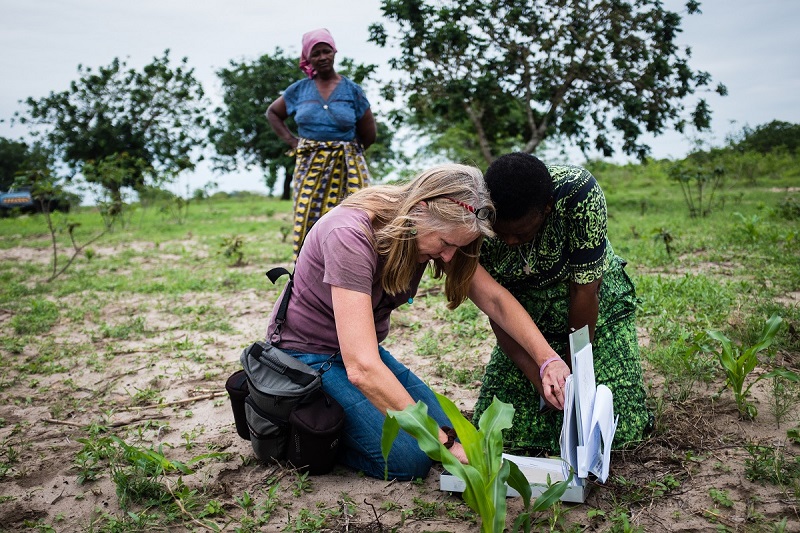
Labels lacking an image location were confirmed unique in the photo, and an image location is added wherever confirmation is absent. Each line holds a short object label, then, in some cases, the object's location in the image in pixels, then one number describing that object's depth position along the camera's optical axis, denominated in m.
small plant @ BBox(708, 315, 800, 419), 2.62
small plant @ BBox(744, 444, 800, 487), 2.11
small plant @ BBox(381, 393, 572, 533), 1.82
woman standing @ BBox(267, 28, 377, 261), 4.83
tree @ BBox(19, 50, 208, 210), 27.12
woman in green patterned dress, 2.32
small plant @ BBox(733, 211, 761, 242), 6.32
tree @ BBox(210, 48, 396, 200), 25.05
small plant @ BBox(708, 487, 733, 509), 2.03
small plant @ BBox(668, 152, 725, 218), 9.38
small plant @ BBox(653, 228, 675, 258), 6.06
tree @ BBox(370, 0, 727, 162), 11.56
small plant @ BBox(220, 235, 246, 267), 7.40
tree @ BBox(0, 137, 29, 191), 32.59
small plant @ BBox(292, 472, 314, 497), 2.36
